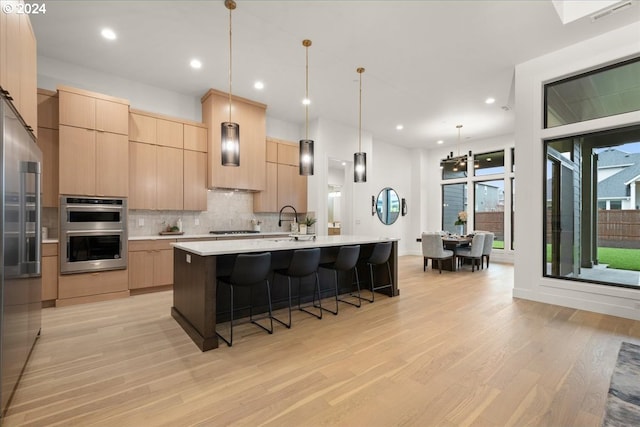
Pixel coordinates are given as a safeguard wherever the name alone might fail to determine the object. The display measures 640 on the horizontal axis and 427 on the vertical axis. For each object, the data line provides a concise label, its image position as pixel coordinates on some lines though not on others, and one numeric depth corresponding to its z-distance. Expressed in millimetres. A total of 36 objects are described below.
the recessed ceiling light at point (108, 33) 3674
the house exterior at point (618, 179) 3811
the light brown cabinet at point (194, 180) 5258
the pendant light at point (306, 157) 3754
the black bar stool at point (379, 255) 4203
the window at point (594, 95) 3660
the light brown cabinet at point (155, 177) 4766
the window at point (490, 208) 8320
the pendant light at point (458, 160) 7067
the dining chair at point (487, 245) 7023
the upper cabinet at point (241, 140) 5320
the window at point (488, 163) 8312
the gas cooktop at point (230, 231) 5677
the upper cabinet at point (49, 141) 4062
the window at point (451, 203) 9203
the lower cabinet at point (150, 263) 4504
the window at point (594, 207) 3812
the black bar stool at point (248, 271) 2814
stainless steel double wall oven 4000
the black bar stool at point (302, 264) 3293
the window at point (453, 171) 8894
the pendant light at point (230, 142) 3146
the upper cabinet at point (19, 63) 1990
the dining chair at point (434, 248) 6453
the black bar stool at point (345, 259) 3740
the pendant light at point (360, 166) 4363
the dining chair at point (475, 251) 6609
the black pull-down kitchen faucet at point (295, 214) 6130
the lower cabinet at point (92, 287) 3996
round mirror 8773
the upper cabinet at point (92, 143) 4062
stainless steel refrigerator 1757
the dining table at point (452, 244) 6750
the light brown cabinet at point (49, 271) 3885
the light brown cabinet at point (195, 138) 5254
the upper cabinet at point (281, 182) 6227
